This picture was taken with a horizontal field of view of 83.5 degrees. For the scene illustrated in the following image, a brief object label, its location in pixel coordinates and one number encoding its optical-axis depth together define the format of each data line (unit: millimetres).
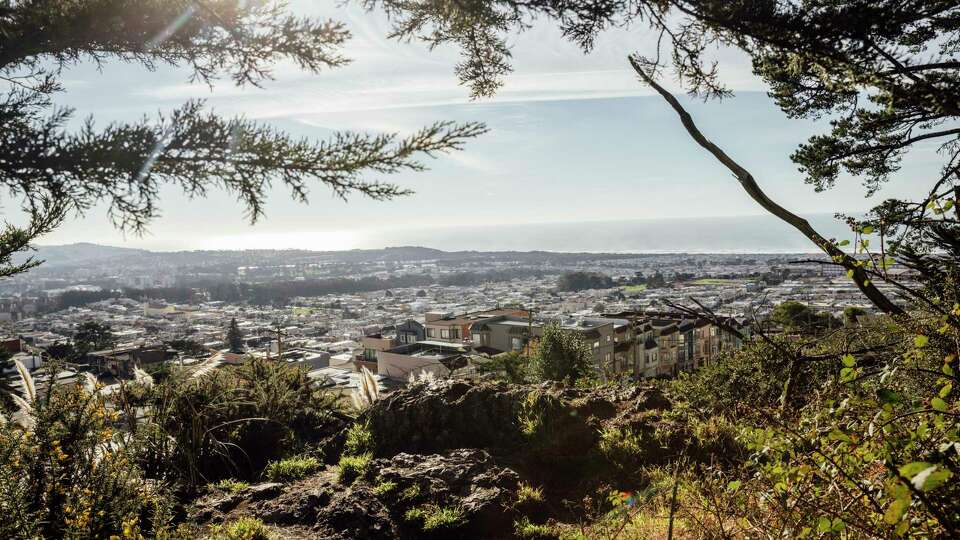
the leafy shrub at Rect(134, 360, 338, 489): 4289
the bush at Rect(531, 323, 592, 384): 11602
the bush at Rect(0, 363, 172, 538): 2576
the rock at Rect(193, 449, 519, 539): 3336
